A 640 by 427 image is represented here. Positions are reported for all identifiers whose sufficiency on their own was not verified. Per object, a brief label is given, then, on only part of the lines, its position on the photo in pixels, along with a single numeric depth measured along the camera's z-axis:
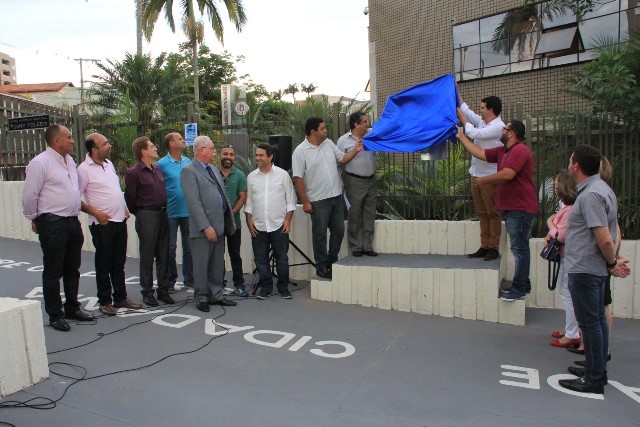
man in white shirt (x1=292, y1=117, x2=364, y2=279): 6.37
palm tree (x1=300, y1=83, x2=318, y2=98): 56.52
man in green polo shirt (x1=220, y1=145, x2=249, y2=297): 6.42
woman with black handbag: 4.62
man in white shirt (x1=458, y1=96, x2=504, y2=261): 5.82
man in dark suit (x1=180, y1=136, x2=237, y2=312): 5.68
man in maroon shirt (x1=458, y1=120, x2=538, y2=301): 5.22
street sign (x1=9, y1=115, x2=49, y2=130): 10.02
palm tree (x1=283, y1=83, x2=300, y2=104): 54.90
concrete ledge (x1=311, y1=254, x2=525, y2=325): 5.55
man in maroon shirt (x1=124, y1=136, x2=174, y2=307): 5.83
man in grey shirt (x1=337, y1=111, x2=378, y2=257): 6.57
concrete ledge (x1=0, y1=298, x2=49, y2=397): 3.62
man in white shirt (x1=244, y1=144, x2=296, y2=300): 6.25
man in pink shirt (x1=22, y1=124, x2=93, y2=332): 4.83
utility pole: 55.33
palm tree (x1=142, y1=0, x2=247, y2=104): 25.83
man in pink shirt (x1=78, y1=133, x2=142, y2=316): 5.44
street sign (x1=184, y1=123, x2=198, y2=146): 8.23
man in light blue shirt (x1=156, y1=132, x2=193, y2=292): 6.33
